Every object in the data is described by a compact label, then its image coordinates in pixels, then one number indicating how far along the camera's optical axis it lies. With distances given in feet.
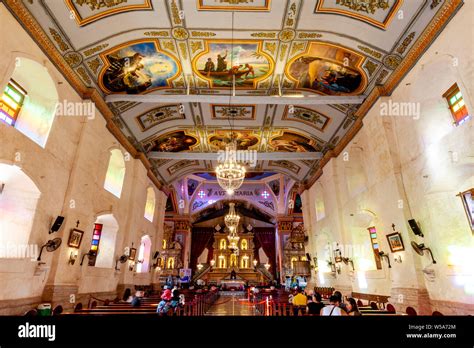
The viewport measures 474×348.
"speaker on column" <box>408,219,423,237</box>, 20.79
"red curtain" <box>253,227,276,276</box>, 87.25
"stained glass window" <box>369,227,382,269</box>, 29.53
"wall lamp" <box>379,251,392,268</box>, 25.05
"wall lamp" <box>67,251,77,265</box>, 23.65
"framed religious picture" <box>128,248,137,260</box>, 36.80
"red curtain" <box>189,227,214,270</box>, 86.91
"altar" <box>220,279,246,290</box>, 75.62
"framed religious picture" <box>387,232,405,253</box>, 22.57
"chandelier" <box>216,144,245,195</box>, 30.14
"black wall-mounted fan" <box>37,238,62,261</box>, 20.75
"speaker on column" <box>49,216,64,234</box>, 21.58
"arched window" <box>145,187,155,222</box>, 48.27
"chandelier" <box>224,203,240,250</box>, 57.51
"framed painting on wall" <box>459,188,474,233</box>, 17.65
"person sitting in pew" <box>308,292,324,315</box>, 17.36
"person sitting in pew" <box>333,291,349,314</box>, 14.71
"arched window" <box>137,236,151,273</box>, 45.53
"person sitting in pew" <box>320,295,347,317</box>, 14.07
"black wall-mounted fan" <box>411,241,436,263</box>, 20.44
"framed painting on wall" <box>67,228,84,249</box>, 23.65
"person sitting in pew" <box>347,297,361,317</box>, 14.37
